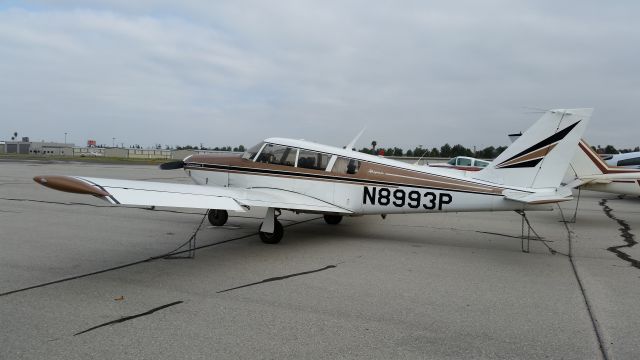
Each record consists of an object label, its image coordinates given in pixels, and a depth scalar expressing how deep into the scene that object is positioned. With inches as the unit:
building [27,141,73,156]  4859.7
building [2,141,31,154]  4646.7
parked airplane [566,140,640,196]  505.4
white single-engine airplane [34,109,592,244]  306.2
